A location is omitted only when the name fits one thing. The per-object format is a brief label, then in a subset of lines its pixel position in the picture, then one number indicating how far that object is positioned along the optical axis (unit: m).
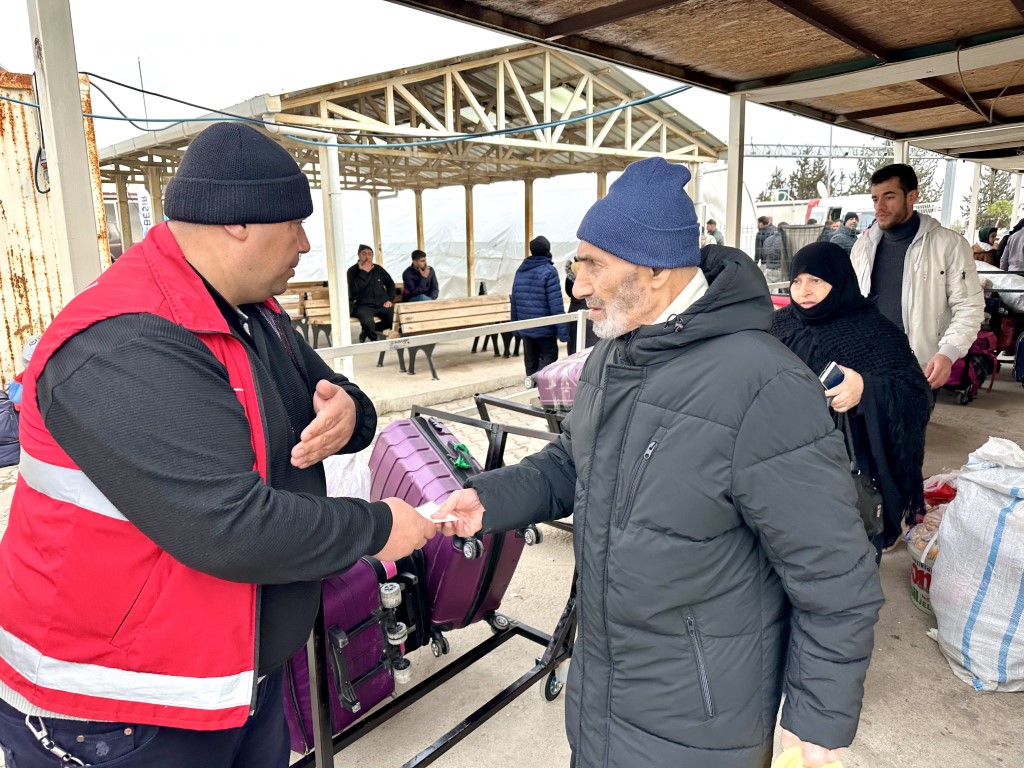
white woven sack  2.51
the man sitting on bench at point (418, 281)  10.38
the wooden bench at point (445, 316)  8.94
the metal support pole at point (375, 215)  17.12
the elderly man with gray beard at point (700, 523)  1.23
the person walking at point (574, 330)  7.78
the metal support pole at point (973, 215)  11.68
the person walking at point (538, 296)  7.36
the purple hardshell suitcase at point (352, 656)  1.95
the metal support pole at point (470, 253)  13.91
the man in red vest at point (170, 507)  1.02
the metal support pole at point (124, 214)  13.24
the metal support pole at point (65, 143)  2.12
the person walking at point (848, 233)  9.72
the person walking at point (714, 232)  12.49
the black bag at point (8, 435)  5.38
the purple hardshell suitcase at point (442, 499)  2.24
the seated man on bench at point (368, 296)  9.23
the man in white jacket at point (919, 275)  3.56
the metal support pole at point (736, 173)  4.16
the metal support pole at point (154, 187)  12.25
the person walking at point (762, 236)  12.31
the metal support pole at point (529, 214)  13.62
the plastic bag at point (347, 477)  2.95
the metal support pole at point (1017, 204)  13.17
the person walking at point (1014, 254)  8.96
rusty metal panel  5.44
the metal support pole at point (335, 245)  7.48
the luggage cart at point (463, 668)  1.78
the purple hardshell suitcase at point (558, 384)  3.25
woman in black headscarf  2.52
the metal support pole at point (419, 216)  15.75
